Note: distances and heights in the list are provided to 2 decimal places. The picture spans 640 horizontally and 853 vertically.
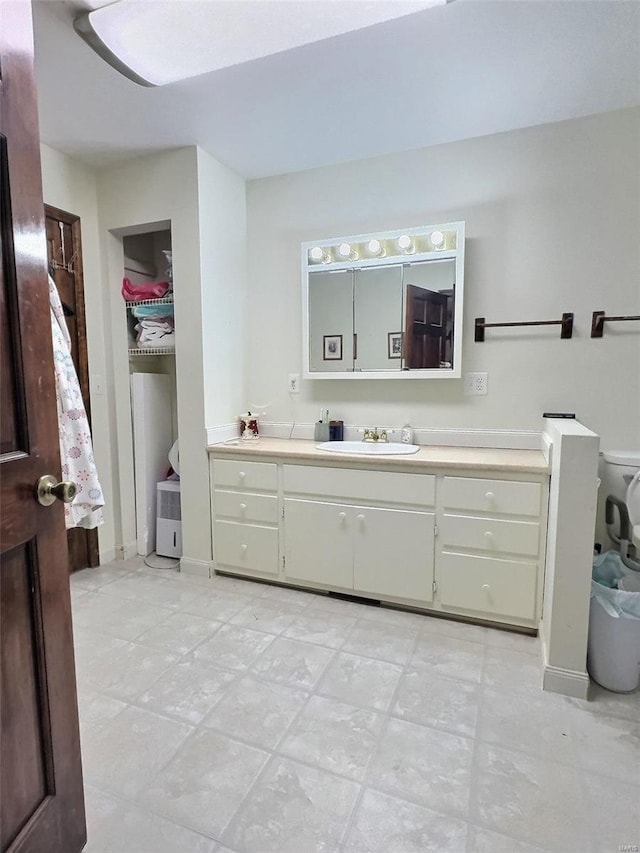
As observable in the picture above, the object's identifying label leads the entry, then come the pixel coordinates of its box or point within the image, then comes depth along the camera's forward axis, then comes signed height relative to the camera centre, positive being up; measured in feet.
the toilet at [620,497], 6.42 -1.82
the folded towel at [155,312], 8.68 +1.29
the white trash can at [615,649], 5.15 -3.26
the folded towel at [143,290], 8.71 +1.73
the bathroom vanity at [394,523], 6.30 -2.37
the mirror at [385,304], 7.54 +1.32
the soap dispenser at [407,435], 7.99 -1.08
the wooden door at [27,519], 2.70 -0.96
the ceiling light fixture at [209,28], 4.64 +3.91
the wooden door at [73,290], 7.80 +1.60
